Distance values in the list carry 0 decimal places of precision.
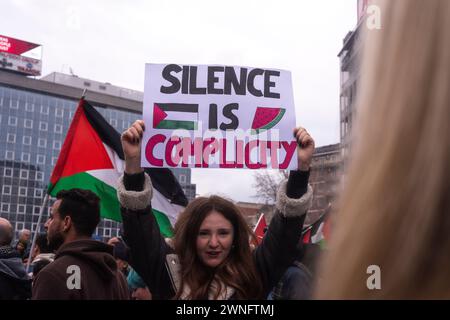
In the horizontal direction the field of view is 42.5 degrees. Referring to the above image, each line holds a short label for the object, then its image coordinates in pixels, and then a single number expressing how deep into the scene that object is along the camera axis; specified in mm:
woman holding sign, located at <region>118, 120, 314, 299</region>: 2439
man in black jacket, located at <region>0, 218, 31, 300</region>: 3902
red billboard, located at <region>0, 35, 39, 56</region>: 67938
